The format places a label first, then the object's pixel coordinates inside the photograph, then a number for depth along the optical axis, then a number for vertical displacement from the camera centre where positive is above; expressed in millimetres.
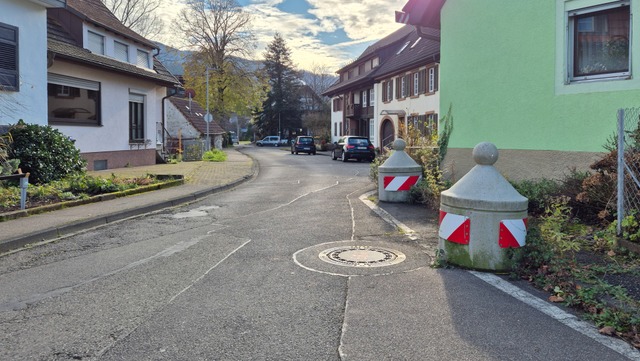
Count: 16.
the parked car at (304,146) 44844 +1372
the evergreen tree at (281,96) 88312 +11520
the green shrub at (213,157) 28594 +238
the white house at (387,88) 31172 +5725
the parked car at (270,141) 82000 +3296
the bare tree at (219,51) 52125 +11576
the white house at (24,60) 13289 +2786
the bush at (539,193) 8177 -513
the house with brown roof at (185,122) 43781 +3504
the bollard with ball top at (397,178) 10852 -359
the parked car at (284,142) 83250 +3244
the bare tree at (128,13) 45606 +13698
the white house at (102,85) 17297 +2933
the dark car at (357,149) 30609 +762
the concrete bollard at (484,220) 5297 -624
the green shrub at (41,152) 12258 +212
